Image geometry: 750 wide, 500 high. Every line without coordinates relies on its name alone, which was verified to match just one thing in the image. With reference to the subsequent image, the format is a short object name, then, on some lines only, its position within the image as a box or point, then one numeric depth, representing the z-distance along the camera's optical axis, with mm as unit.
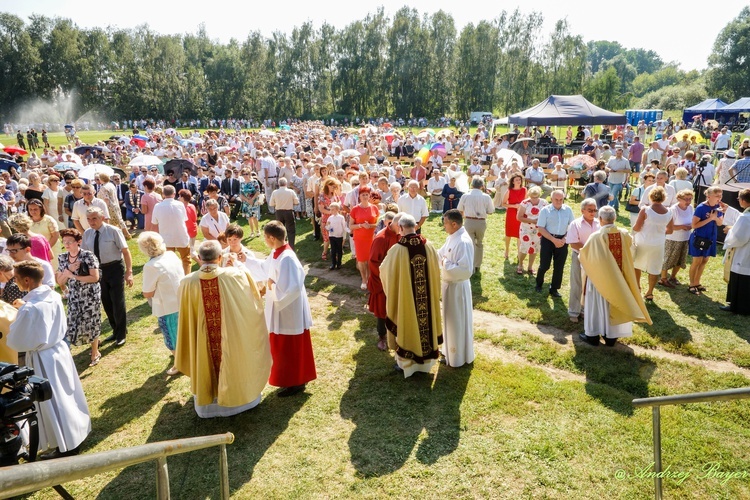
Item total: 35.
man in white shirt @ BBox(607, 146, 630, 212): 13795
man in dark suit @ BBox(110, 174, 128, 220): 13773
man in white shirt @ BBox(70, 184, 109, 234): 8695
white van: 57681
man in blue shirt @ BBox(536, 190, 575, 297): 8016
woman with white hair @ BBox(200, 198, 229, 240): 8711
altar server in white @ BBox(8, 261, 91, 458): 4309
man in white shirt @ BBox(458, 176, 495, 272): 9117
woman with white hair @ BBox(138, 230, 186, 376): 5832
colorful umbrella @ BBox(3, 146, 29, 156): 25703
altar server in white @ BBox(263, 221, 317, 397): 5172
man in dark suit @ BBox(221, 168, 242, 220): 14711
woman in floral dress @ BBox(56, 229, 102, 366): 6168
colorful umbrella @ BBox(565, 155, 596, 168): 16250
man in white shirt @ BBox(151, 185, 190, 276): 8695
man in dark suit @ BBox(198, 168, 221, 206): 14391
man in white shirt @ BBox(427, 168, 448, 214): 14180
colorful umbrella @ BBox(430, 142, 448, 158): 18683
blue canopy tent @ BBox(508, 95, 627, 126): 19203
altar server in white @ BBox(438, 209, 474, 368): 5807
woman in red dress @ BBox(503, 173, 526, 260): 9875
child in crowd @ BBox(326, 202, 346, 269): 9727
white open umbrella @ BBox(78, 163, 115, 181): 13836
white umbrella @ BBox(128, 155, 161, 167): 15820
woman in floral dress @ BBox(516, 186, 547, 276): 8969
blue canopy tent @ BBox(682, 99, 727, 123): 38469
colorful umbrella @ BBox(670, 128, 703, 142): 22275
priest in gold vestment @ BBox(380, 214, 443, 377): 5598
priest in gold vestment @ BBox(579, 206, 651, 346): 6266
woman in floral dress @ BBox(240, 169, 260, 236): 13371
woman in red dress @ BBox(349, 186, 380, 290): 8648
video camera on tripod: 3344
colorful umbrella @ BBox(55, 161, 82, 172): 17164
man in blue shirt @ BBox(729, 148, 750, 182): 12495
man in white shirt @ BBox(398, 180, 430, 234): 9273
